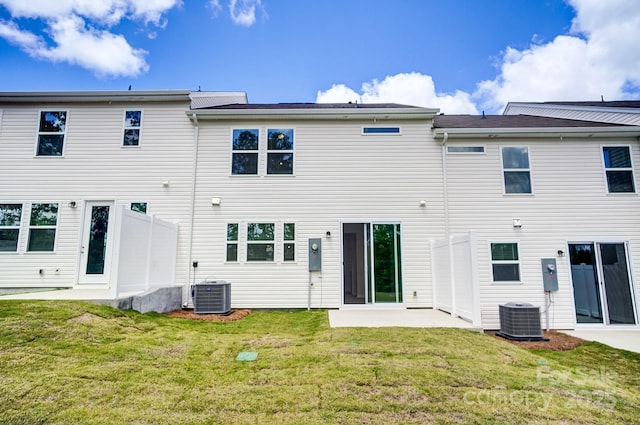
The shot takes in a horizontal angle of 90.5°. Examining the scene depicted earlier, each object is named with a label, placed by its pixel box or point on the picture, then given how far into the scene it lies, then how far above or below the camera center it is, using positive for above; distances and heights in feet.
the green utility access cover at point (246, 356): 13.01 -4.11
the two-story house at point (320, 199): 26.58 +5.05
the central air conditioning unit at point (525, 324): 21.65 -4.58
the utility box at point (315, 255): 26.86 +0.20
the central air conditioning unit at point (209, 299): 24.39 -3.13
